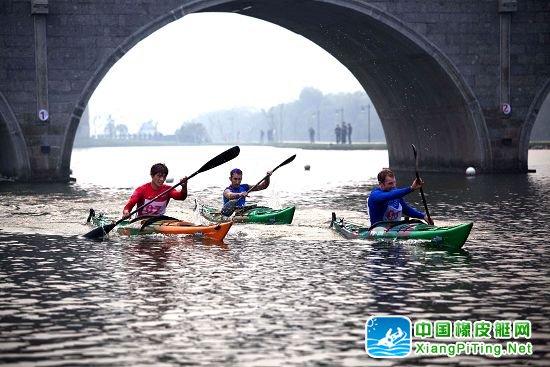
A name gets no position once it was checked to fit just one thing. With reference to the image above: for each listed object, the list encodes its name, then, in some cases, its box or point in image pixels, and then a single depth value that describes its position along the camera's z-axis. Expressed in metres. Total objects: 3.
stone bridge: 36.94
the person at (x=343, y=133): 143.75
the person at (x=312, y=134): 166.85
